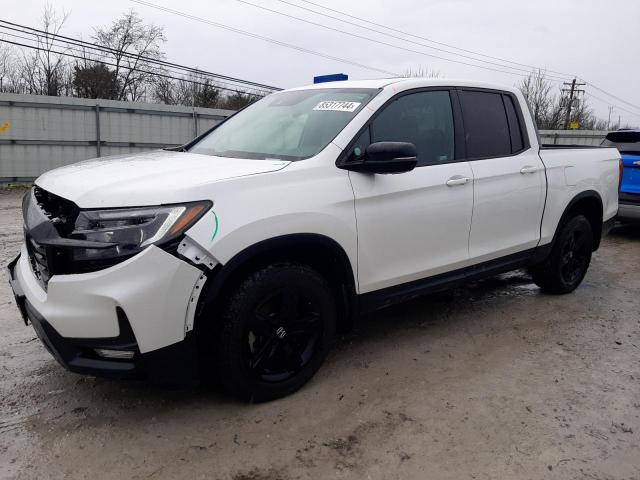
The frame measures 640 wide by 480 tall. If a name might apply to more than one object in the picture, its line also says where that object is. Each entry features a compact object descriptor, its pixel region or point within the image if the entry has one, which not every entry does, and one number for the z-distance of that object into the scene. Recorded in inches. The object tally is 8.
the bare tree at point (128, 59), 1247.5
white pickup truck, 95.3
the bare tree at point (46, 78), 1147.0
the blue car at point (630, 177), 301.3
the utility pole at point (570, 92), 1991.6
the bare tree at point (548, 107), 1984.5
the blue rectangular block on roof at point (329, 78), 187.0
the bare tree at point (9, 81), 1135.0
